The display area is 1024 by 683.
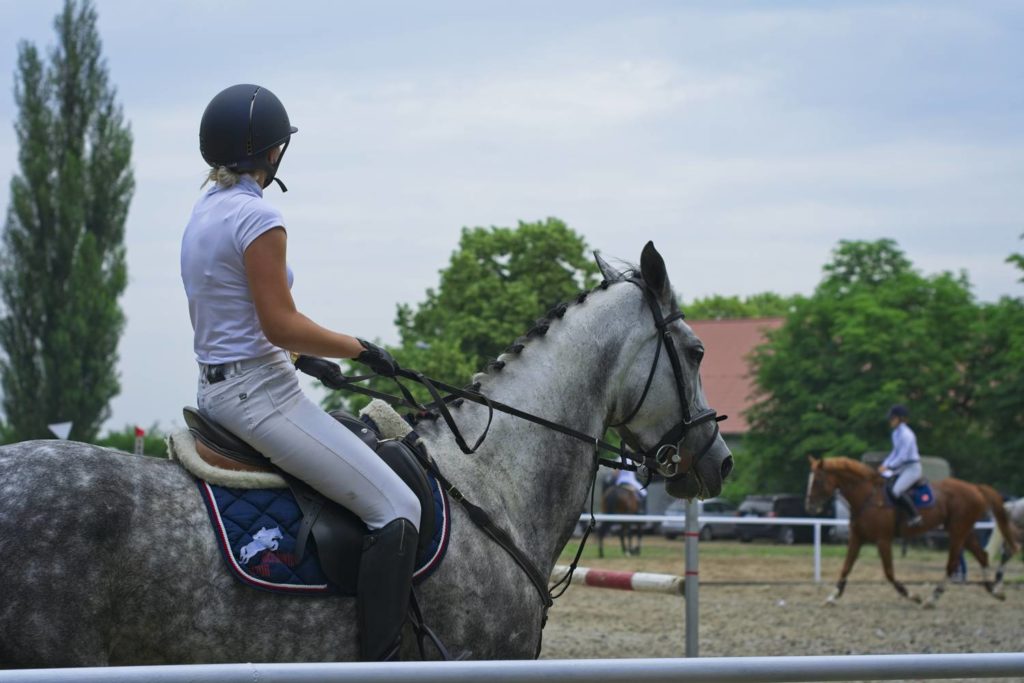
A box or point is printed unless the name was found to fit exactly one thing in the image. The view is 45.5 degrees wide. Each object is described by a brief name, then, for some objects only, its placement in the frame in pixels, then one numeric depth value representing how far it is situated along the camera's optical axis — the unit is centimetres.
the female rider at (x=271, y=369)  377
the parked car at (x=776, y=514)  3678
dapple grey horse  342
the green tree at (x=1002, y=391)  3962
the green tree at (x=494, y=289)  4859
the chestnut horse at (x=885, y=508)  1841
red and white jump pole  877
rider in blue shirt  1842
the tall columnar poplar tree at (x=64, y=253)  3488
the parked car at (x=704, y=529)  3706
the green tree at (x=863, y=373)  4284
